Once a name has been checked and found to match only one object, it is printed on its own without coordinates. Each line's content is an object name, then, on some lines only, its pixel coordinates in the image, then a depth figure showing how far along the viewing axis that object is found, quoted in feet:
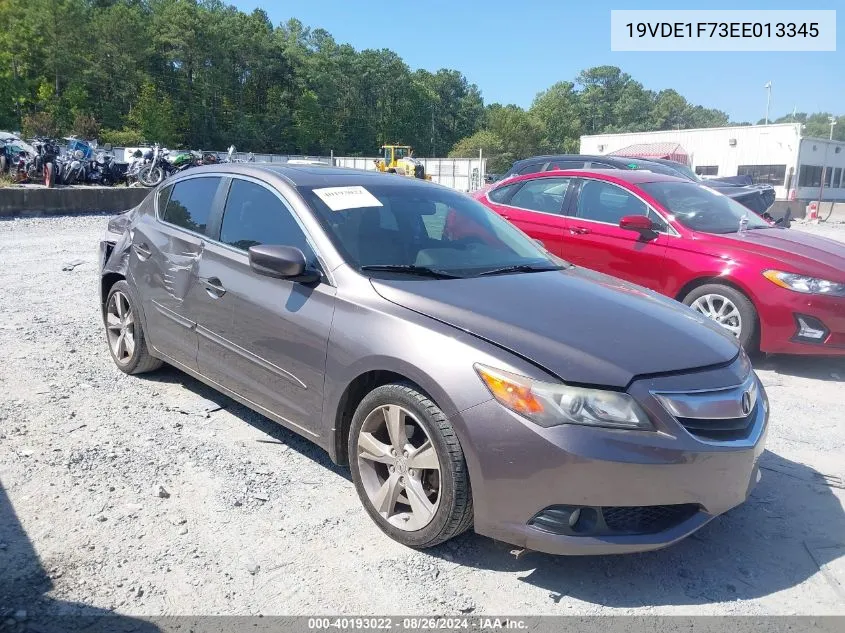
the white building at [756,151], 137.39
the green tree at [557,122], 290.97
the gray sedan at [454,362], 8.34
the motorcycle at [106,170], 71.10
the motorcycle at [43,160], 64.44
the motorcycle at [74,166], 66.33
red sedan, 17.93
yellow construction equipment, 111.43
